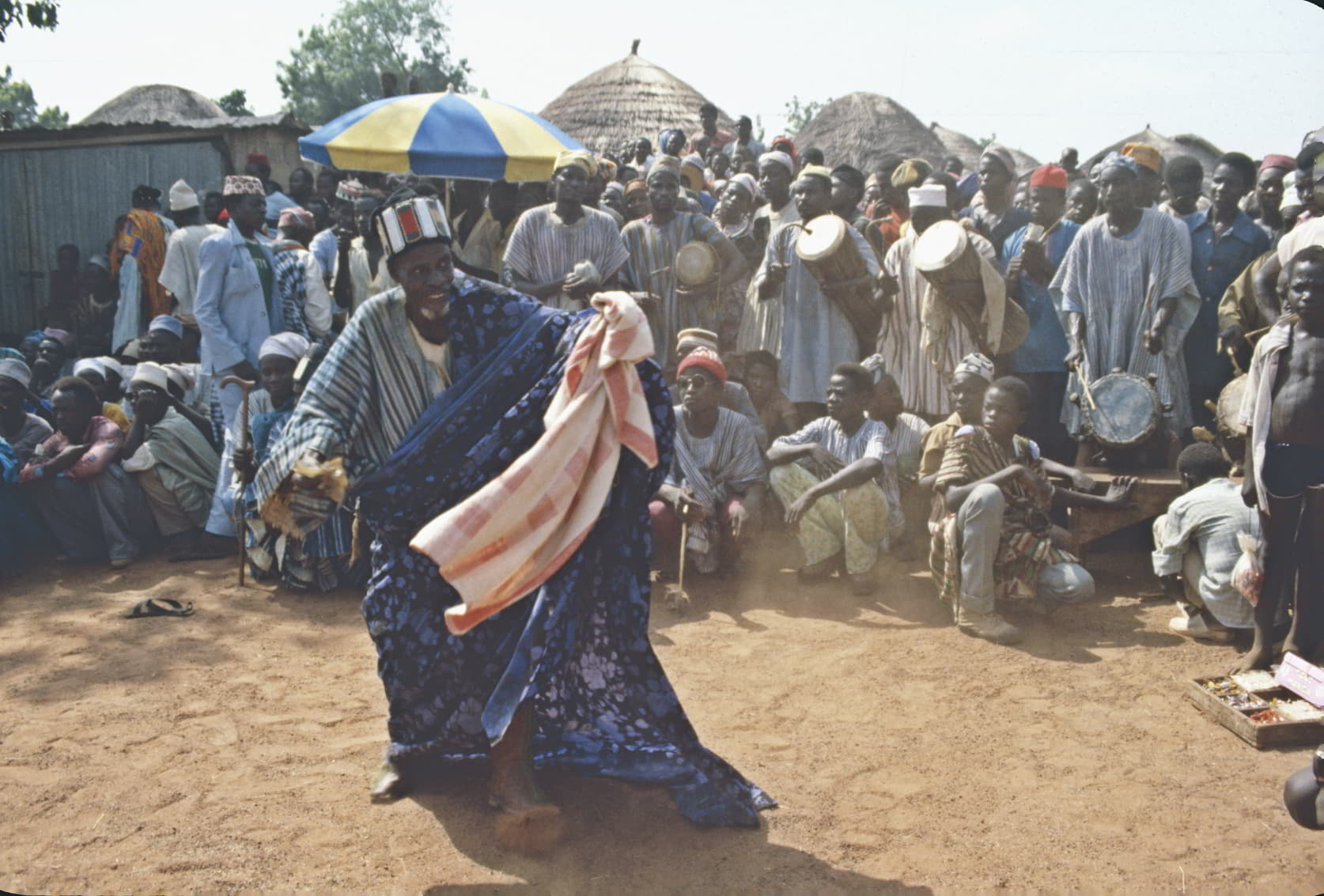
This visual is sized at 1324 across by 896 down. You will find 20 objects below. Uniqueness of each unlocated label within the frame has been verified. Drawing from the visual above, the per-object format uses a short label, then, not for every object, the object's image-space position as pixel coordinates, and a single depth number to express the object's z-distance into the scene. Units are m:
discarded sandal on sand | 6.51
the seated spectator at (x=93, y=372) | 9.09
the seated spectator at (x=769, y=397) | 8.34
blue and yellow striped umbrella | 8.09
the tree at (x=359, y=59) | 17.97
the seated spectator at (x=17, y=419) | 7.92
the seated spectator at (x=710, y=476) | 6.99
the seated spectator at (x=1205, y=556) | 5.86
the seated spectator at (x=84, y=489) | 7.58
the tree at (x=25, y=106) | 34.00
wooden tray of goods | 4.69
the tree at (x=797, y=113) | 31.56
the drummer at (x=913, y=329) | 7.95
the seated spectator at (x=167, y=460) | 7.80
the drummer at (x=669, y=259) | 8.41
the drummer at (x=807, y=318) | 8.14
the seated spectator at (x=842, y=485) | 6.89
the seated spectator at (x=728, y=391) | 7.44
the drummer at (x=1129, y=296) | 7.31
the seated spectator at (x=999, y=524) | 6.13
